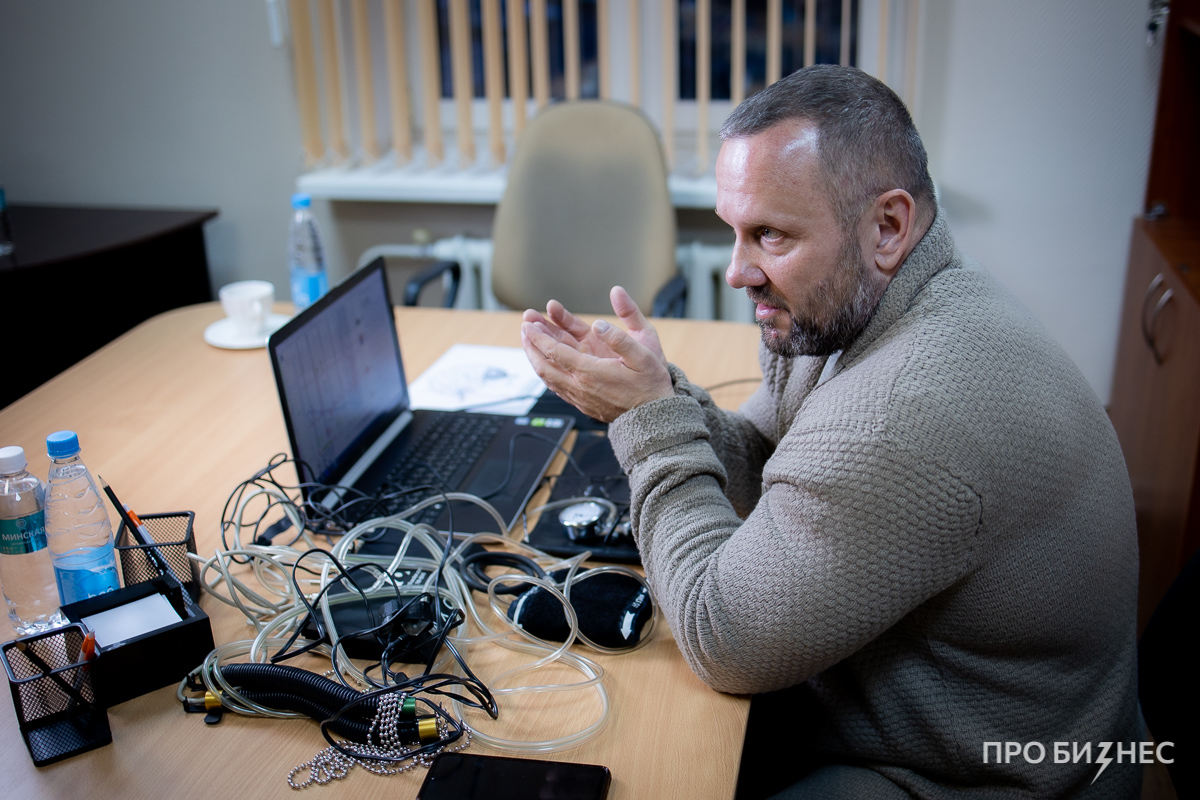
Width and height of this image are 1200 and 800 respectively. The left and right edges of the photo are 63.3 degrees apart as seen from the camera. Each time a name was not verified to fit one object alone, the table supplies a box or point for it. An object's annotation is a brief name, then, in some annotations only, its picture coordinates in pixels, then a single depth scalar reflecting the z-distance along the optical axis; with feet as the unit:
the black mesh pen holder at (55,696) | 2.86
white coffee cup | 6.19
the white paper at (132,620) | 3.14
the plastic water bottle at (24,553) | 3.21
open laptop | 4.05
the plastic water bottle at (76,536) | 3.36
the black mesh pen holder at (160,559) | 3.48
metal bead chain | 2.84
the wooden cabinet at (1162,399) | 6.04
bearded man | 2.85
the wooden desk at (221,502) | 2.81
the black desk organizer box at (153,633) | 3.08
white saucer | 6.17
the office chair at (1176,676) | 3.32
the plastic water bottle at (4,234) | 7.72
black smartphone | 2.70
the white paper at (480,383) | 5.27
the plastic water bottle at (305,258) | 6.66
